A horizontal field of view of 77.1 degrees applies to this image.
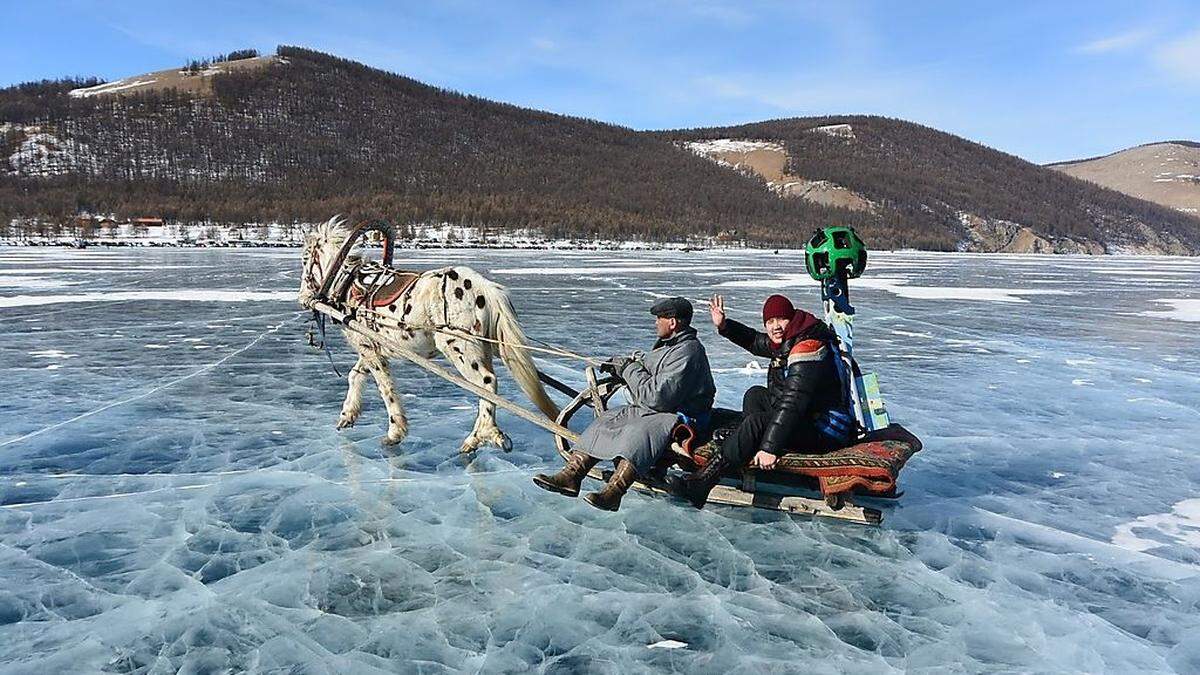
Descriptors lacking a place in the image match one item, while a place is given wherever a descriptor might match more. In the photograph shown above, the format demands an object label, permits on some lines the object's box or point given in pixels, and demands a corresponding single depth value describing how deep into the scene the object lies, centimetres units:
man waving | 432
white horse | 592
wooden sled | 428
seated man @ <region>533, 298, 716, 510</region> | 449
